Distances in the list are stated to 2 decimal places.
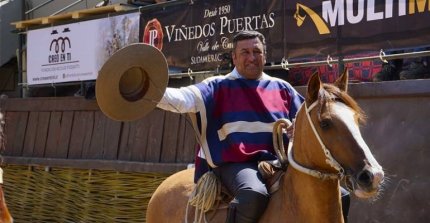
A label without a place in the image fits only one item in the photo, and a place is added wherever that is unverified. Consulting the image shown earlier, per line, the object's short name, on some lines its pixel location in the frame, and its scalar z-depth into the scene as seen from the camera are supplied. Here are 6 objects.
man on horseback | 4.87
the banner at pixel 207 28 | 8.52
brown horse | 3.91
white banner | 10.58
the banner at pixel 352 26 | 7.04
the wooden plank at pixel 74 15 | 10.84
